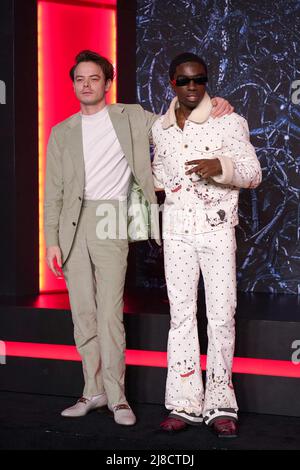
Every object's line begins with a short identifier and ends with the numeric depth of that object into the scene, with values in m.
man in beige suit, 3.07
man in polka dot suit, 2.86
